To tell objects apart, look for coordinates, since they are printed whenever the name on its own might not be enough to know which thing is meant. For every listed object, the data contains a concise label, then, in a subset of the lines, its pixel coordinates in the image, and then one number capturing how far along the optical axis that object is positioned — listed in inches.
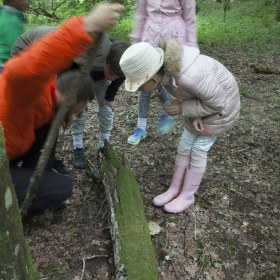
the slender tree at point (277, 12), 475.8
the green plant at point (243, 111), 194.9
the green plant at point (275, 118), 185.2
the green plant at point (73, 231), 94.5
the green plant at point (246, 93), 222.7
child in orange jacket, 49.1
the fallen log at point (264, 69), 265.6
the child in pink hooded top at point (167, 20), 116.5
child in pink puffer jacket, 76.7
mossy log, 72.6
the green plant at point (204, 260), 88.7
